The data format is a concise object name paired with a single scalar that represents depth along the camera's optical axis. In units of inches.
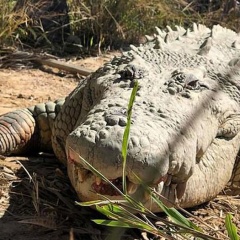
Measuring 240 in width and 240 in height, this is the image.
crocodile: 100.2
